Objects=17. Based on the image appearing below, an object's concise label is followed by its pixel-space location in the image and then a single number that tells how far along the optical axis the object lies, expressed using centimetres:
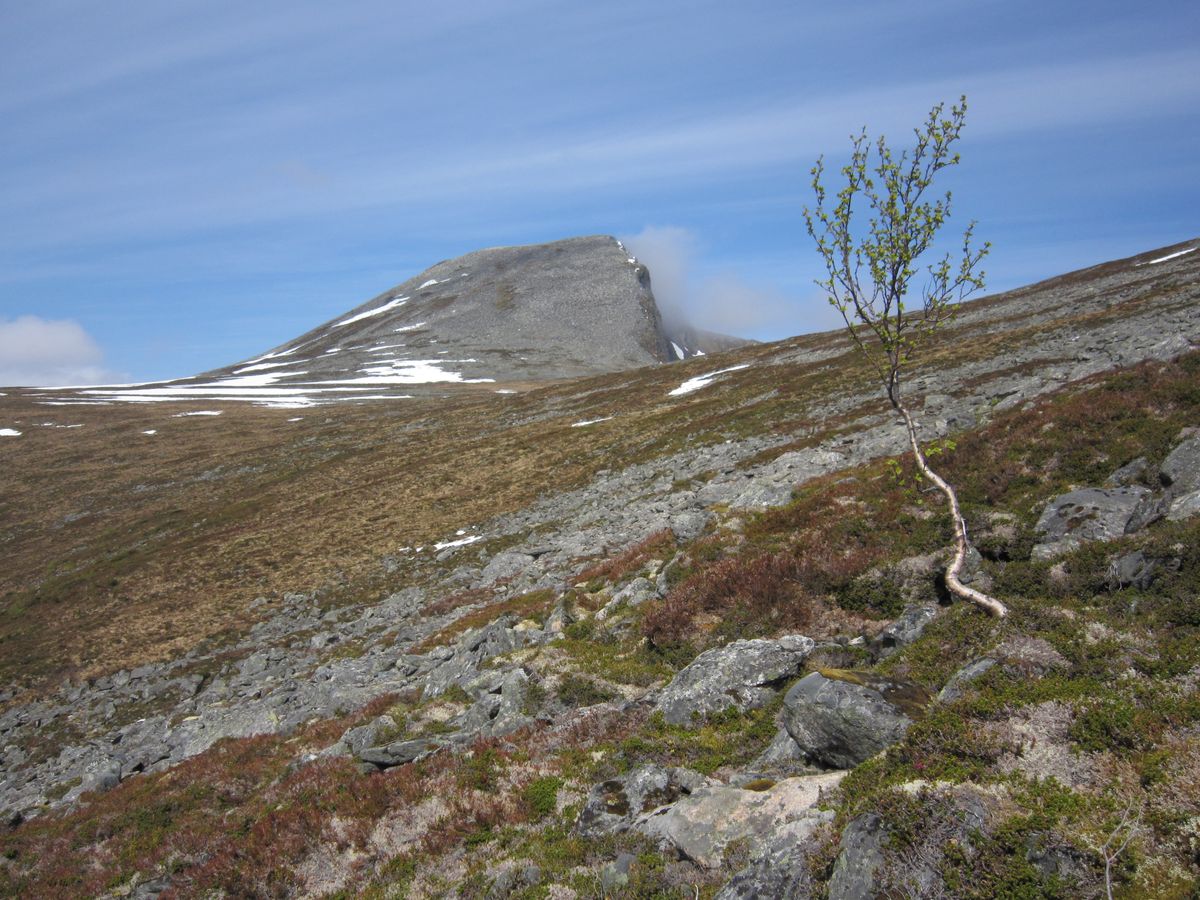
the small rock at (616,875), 781
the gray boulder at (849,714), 852
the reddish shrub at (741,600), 1533
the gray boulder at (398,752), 1370
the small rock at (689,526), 2322
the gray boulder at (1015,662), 852
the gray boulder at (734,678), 1219
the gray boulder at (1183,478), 1209
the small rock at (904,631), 1204
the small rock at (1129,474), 1483
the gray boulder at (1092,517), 1302
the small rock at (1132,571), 1059
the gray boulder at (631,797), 937
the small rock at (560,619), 1941
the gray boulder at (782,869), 644
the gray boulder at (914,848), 575
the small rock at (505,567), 3152
